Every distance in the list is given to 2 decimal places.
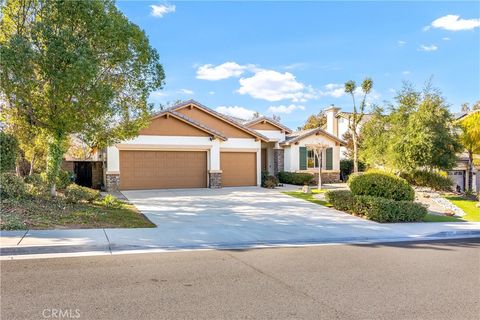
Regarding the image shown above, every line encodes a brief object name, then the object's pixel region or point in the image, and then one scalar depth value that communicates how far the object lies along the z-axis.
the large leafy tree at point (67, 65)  10.63
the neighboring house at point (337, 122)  35.28
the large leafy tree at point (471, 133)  22.70
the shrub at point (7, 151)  11.32
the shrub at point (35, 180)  13.75
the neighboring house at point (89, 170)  21.16
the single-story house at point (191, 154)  20.12
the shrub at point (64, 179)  16.00
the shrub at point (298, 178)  25.98
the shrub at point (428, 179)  22.73
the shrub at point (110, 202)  12.96
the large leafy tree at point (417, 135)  19.95
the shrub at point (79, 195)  12.39
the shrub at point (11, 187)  11.32
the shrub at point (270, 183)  23.31
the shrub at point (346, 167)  31.05
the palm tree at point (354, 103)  29.86
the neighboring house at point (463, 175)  28.80
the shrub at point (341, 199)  13.80
